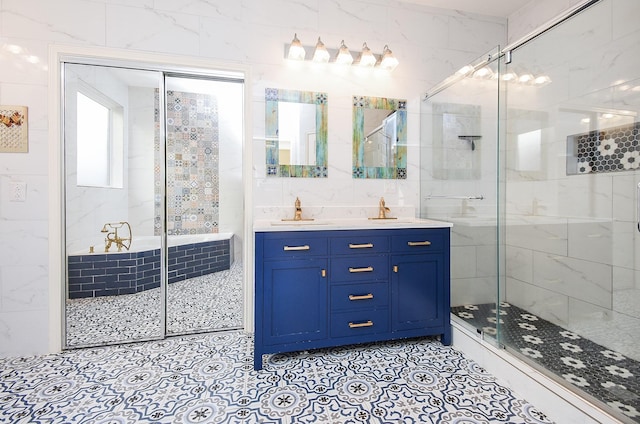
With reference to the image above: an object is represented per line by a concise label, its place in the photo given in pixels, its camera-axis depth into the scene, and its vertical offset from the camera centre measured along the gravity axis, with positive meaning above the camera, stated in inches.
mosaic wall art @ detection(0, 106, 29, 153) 78.7 +19.8
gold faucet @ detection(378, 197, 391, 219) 99.1 -1.1
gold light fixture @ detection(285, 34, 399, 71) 91.8 +47.0
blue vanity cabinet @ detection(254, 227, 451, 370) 75.0 -20.9
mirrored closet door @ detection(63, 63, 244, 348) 86.0 +0.8
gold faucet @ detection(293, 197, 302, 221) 92.7 -1.8
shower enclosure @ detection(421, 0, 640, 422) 69.4 +3.9
